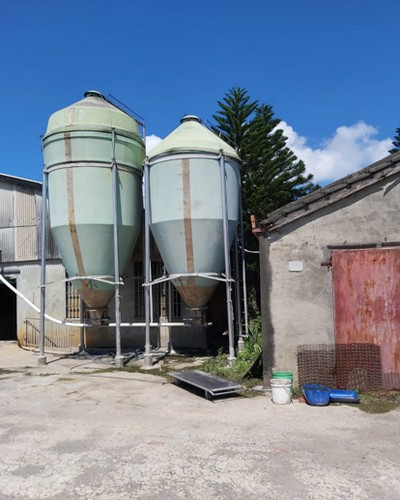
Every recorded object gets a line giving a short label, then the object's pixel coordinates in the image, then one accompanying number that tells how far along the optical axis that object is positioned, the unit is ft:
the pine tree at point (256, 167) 58.70
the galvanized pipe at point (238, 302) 42.69
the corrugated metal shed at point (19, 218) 55.06
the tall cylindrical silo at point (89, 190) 39.93
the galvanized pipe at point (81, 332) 47.11
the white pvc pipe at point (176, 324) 39.70
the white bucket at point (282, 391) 24.23
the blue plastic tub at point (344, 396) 23.95
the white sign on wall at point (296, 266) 27.14
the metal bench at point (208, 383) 26.00
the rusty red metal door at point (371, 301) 25.59
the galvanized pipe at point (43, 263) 41.70
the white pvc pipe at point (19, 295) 42.05
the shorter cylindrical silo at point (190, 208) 36.91
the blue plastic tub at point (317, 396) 23.76
